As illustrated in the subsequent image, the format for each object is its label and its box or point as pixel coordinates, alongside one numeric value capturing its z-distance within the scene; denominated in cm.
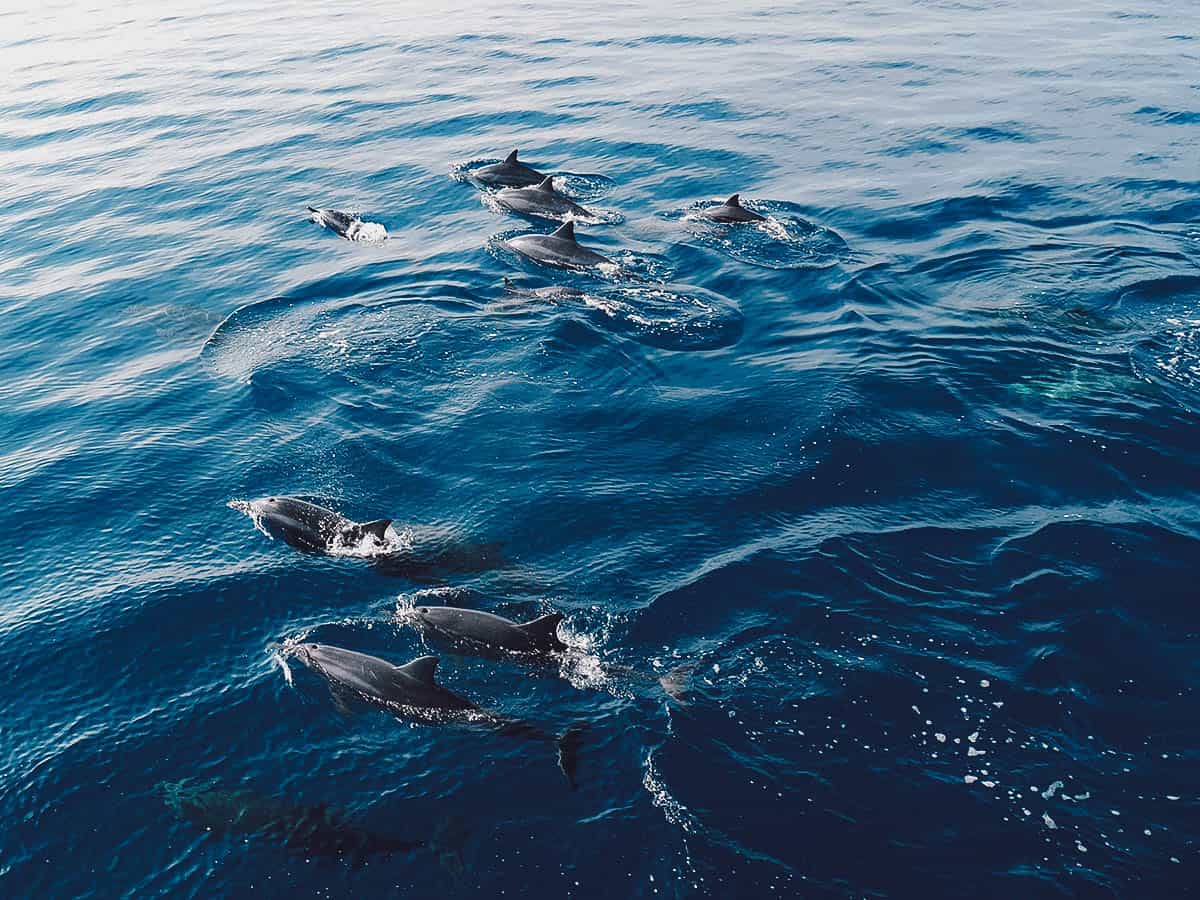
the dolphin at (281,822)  1086
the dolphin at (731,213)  2817
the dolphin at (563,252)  2552
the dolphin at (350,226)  2986
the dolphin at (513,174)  3272
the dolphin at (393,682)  1247
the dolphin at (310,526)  1558
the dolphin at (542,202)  3025
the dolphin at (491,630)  1309
